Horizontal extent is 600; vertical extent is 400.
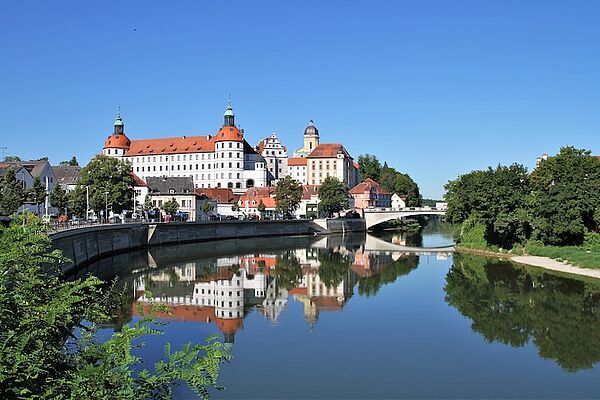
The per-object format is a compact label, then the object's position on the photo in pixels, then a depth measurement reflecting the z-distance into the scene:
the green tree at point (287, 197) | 102.75
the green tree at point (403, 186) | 152.88
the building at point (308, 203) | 121.69
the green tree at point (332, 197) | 106.19
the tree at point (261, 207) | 111.19
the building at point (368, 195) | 132.75
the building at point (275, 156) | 158.73
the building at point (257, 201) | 117.31
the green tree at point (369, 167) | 174.00
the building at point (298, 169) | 168.50
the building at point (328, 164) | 154.12
